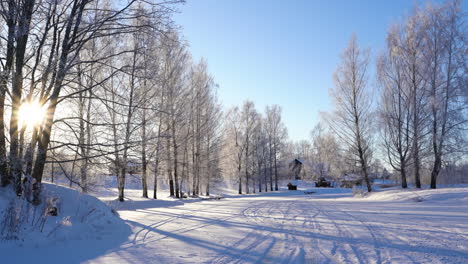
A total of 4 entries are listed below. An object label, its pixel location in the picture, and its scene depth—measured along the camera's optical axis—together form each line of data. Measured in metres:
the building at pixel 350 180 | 48.70
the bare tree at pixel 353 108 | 22.55
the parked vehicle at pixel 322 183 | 55.97
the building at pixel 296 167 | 69.75
